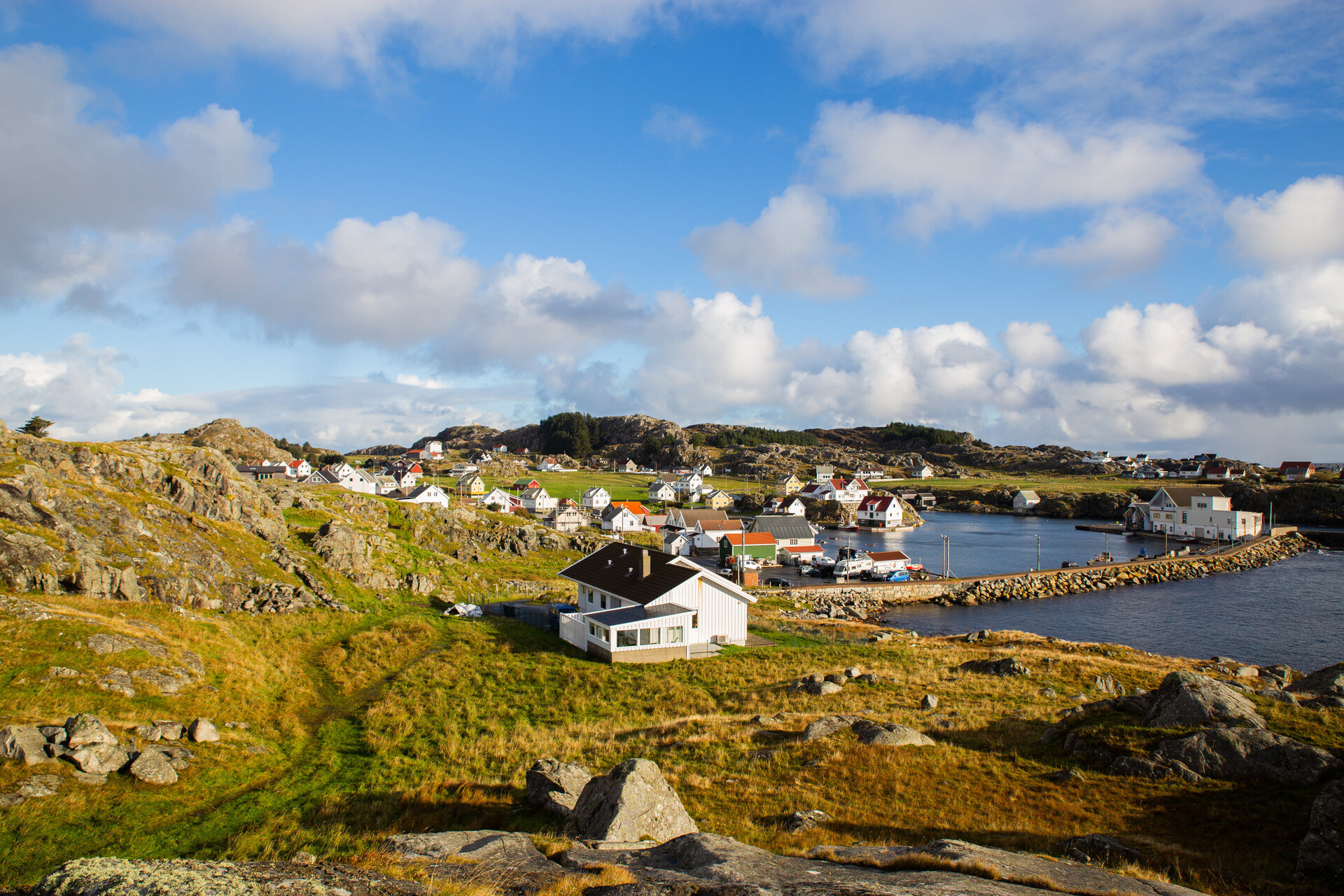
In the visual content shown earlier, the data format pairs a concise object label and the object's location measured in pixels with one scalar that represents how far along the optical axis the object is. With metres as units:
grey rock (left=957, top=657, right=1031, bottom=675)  30.88
